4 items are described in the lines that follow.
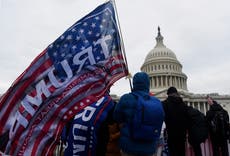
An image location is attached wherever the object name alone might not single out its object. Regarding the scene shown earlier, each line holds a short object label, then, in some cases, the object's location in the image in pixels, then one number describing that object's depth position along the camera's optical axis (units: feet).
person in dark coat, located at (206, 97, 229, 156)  11.54
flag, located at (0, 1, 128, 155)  6.15
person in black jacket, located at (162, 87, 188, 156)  9.41
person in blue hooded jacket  6.54
